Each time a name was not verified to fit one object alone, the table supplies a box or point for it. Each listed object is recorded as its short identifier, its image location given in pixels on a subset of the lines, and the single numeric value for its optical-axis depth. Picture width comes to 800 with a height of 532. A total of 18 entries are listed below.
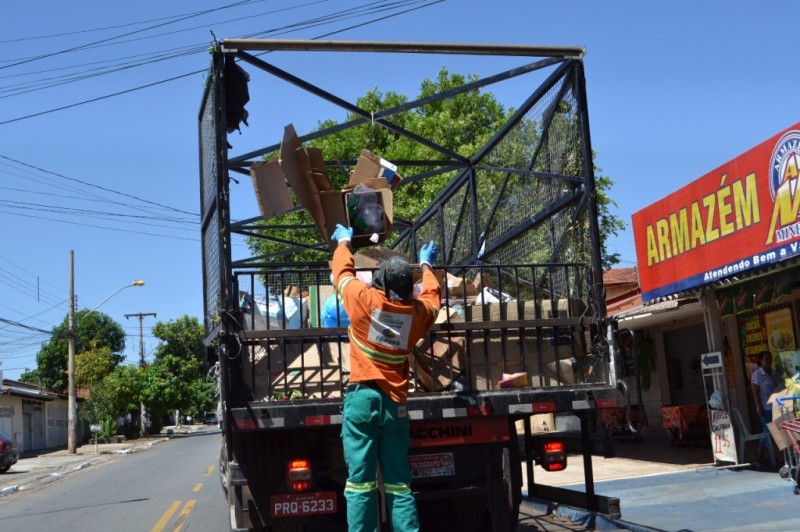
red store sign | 10.45
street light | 34.38
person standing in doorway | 12.11
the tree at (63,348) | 65.75
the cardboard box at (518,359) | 6.23
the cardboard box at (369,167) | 6.63
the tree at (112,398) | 44.41
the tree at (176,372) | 50.94
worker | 5.11
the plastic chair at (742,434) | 12.09
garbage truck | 5.88
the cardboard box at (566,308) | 6.43
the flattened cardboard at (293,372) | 5.94
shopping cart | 9.70
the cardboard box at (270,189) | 6.50
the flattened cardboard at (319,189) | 6.37
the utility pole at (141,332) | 68.00
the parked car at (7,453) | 23.92
